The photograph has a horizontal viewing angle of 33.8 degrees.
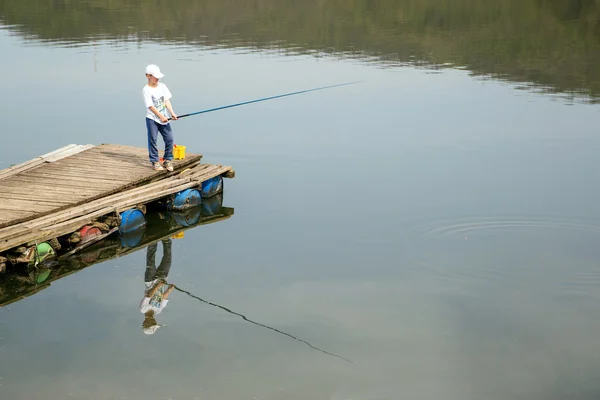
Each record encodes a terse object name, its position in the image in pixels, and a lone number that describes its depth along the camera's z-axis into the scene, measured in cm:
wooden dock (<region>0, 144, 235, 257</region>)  1466
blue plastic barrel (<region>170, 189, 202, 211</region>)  1762
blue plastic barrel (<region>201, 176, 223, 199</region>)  1830
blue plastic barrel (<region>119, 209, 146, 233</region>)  1622
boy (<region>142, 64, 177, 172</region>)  1723
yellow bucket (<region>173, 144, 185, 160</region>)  1861
